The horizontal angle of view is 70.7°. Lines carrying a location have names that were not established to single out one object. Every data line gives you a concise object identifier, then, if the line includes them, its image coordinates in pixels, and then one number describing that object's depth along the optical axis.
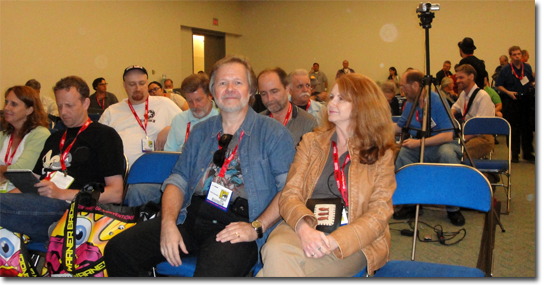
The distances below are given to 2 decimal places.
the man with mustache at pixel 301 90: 3.68
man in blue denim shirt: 1.58
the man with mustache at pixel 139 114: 3.30
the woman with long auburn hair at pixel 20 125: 2.68
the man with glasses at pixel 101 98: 8.21
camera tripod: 2.87
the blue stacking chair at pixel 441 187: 1.64
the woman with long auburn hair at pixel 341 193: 1.44
